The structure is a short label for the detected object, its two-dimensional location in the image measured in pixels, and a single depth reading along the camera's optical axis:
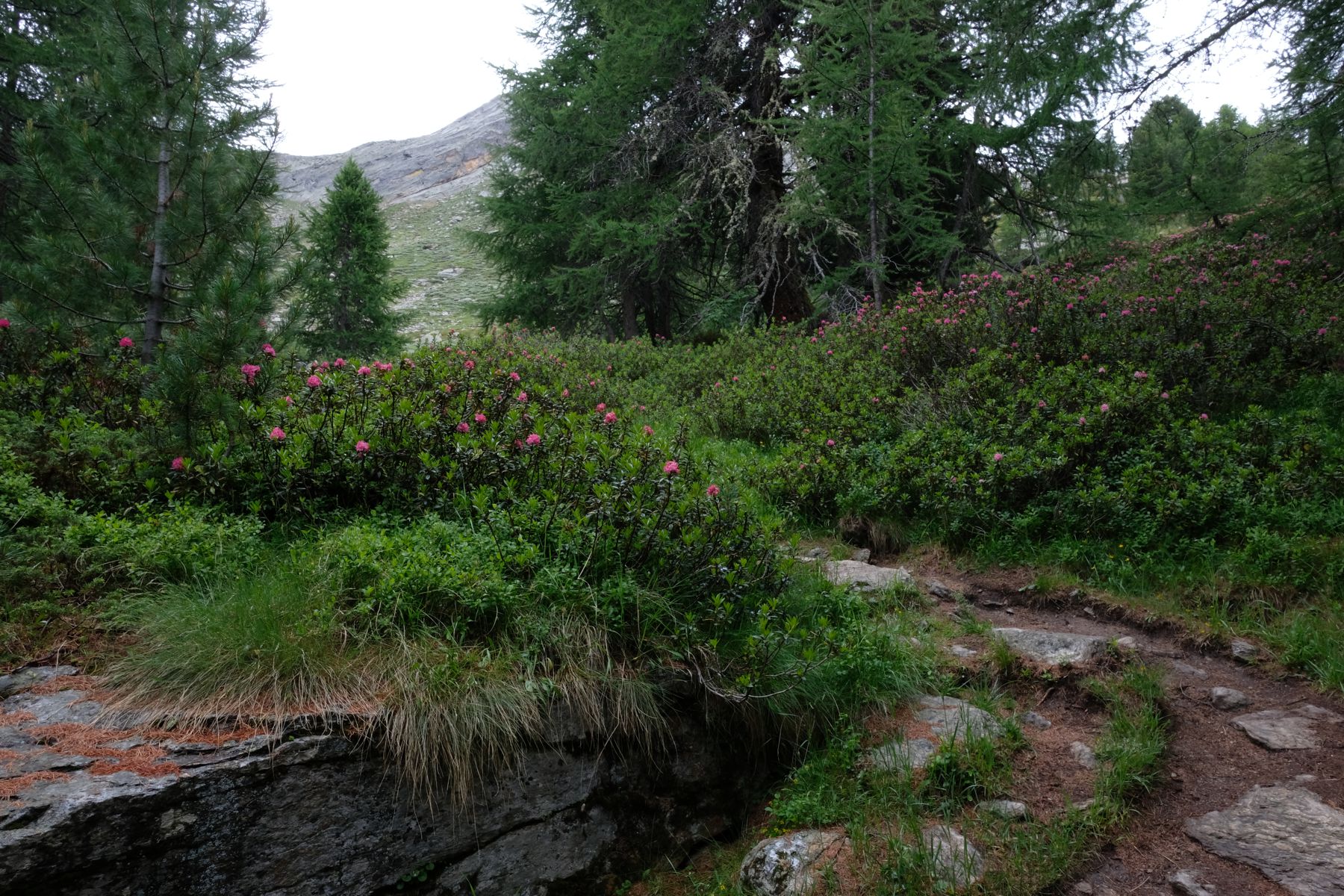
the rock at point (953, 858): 2.36
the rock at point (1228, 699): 3.28
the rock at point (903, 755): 2.94
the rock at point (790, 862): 2.54
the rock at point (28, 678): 2.51
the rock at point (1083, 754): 2.92
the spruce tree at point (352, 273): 14.87
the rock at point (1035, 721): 3.25
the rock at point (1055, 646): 3.63
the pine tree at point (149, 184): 4.06
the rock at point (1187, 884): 2.29
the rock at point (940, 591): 4.52
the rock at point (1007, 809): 2.63
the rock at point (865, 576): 4.40
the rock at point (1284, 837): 2.24
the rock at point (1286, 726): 2.98
